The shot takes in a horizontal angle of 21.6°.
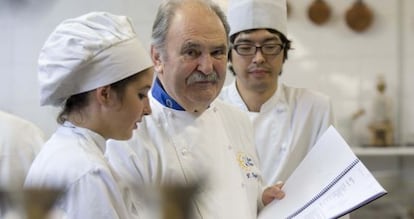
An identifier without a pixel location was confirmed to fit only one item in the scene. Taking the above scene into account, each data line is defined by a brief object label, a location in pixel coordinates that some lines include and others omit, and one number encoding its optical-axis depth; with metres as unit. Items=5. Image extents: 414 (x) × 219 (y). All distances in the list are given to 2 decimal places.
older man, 1.98
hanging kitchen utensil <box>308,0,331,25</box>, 3.64
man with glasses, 2.35
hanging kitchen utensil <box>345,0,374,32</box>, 3.61
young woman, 1.73
